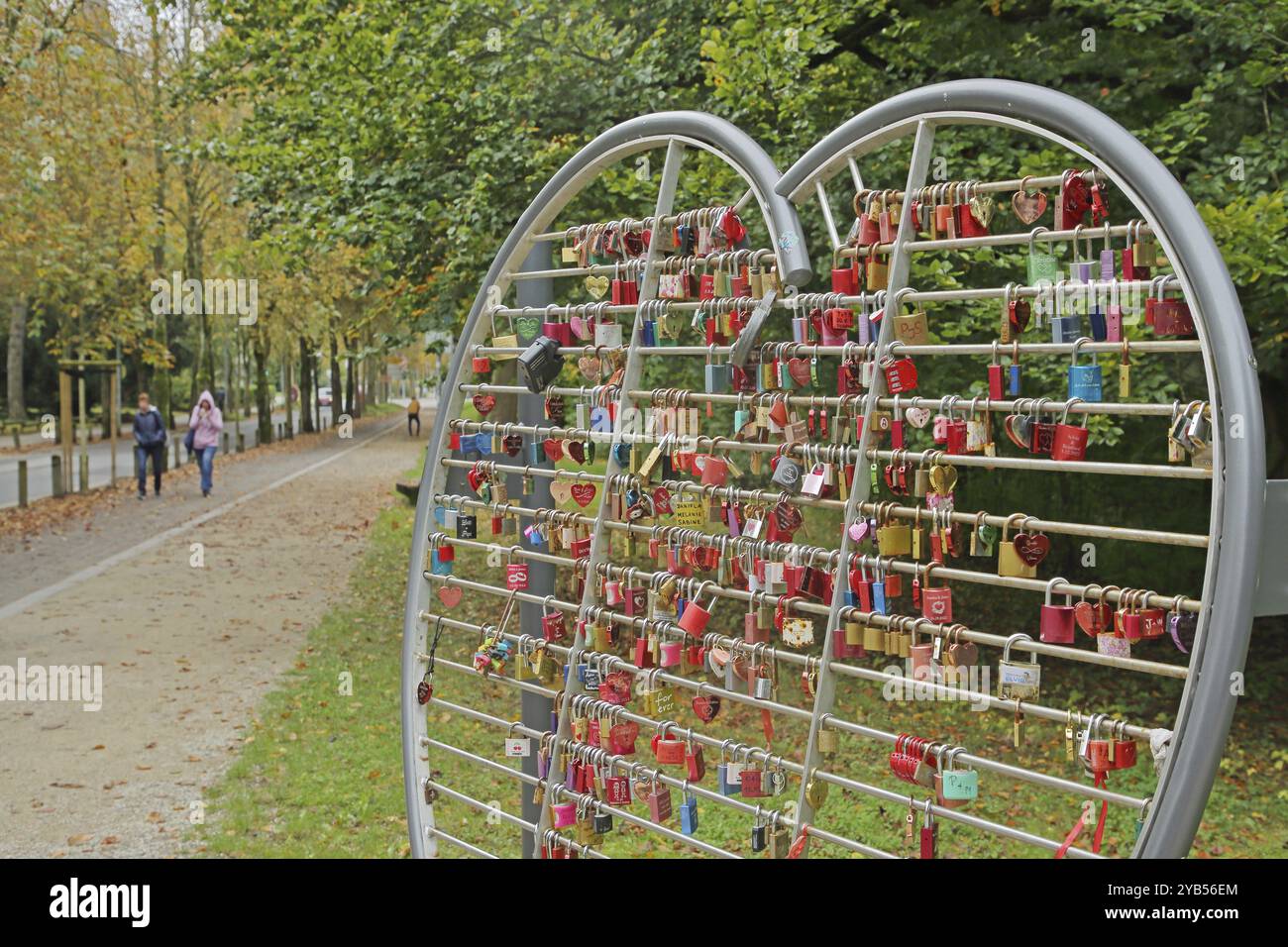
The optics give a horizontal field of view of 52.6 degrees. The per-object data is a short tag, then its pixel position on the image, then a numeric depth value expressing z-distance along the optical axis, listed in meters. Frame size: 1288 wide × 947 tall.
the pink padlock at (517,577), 4.44
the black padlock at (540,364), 4.18
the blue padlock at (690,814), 3.75
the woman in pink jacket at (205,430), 23.33
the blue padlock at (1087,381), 2.83
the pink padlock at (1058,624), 2.79
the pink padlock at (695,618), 3.65
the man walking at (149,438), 23.20
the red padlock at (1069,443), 2.81
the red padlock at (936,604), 3.03
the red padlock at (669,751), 3.78
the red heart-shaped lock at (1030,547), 2.91
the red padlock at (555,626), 4.27
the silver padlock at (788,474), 3.35
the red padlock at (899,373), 3.14
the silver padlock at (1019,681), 2.83
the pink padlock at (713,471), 3.61
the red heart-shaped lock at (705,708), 3.64
